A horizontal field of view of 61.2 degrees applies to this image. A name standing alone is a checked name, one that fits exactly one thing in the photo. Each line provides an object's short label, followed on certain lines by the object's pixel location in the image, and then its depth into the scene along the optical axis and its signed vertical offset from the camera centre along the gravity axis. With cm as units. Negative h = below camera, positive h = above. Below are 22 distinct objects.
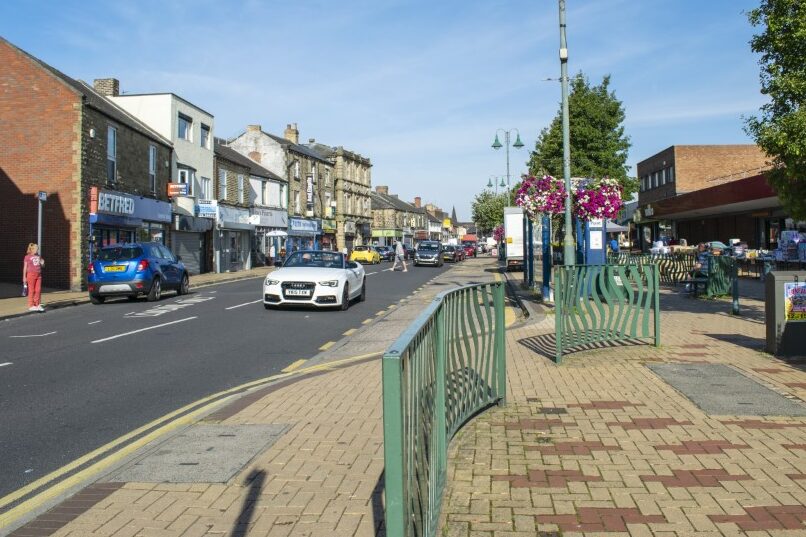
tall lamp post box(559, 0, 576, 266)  1505 +220
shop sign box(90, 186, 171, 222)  2581 +218
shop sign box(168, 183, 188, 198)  3347 +336
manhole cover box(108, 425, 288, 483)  461 -147
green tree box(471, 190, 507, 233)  8419 +606
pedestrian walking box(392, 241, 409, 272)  3953 +28
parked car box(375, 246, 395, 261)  5994 +35
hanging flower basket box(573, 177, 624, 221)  1628 +130
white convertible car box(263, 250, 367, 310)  1590 -70
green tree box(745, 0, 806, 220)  948 +245
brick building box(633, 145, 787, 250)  3269 +288
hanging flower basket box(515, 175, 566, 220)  1631 +146
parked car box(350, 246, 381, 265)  5322 +8
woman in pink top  1694 -42
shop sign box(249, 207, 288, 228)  4644 +285
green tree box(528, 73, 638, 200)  3762 +658
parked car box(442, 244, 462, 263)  5466 +21
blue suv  1883 -43
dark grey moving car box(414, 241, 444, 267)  4566 +11
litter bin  881 -73
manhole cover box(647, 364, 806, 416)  617 -139
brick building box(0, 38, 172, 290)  2517 +340
